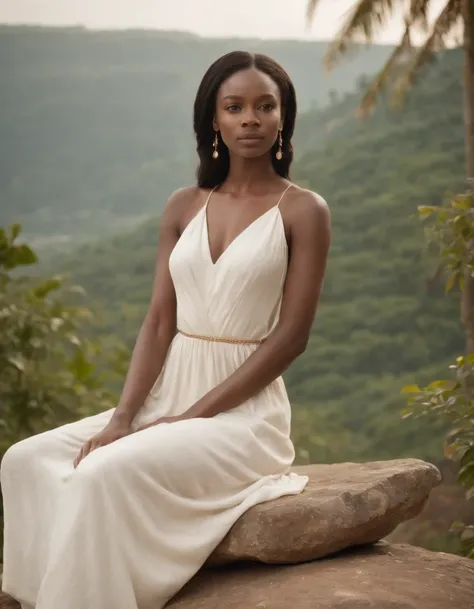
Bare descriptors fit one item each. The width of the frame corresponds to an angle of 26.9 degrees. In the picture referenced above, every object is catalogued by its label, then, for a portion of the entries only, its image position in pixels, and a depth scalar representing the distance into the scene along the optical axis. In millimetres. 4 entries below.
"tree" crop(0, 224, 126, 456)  5969
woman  2859
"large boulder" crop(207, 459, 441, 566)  3053
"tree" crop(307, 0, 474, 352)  8555
